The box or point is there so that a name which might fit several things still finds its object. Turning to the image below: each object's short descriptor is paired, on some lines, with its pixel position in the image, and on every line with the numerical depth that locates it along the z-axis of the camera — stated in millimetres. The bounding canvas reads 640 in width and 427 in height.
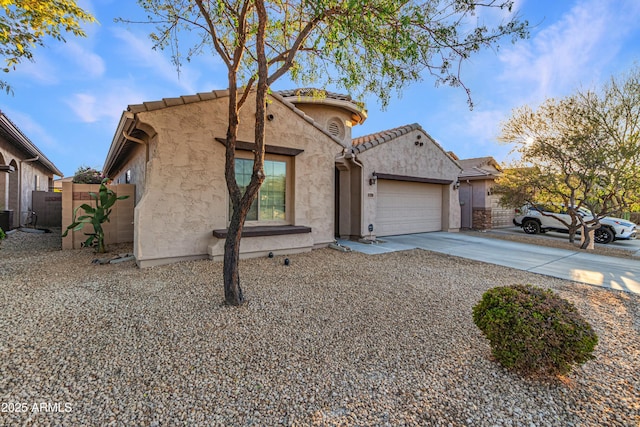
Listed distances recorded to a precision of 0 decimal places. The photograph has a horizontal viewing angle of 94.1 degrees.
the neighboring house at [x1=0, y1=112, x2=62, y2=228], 10570
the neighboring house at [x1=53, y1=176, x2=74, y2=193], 28969
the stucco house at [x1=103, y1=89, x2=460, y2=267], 6457
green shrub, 2617
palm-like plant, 7430
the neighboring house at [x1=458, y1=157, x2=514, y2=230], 15826
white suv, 12109
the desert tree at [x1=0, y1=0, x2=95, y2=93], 5348
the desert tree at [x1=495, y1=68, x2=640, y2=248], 9555
